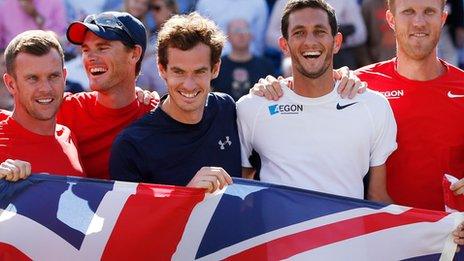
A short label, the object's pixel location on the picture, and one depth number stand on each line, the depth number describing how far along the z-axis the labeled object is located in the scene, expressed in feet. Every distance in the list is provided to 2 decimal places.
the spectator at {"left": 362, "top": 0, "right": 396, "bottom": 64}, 34.86
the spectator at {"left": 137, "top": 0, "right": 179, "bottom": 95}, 32.45
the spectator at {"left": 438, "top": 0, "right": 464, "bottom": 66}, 35.58
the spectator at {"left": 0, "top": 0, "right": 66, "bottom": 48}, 33.37
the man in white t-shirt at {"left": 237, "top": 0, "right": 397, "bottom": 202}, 18.19
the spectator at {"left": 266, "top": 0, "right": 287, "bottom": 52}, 34.42
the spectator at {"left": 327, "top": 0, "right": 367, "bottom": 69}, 34.09
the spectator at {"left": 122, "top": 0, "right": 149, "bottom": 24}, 33.32
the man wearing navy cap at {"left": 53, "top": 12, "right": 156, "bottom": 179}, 19.79
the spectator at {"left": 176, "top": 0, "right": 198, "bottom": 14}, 34.08
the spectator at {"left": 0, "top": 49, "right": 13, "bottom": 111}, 30.66
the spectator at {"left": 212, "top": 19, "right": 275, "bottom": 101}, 32.63
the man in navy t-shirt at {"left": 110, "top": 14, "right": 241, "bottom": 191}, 17.76
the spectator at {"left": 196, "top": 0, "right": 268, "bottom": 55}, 33.86
